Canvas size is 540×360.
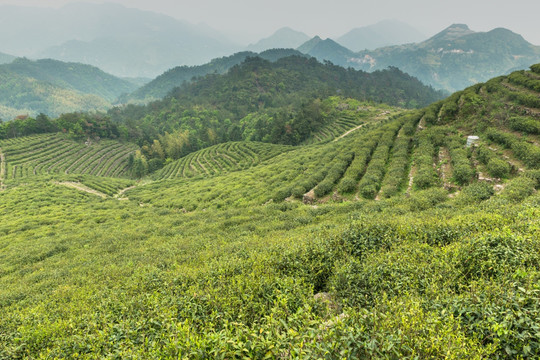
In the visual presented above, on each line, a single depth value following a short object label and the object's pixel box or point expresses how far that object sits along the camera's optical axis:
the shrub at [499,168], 17.73
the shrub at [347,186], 23.36
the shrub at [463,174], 18.97
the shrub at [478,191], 15.78
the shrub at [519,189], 13.99
